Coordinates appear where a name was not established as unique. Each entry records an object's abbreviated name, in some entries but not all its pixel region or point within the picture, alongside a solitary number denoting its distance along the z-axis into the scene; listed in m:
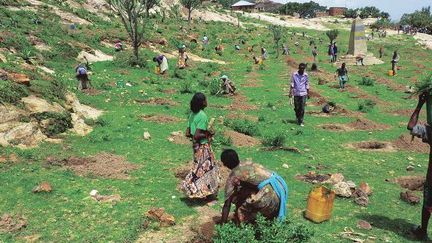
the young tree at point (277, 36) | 36.44
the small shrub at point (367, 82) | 24.22
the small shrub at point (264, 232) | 5.04
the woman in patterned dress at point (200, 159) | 6.88
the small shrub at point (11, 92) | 10.32
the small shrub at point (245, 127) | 12.59
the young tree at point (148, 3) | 28.32
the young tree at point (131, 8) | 24.22
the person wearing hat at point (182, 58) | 24.47
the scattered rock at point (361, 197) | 7.58
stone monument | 34.44
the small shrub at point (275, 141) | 11.05
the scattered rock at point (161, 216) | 6.33
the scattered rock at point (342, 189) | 7.84
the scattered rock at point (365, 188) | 8.15
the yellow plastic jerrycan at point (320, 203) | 6.63
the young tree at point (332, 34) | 42.09
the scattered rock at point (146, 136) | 11.38
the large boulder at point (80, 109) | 12.69
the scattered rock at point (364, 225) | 6.59
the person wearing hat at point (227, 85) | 18.59
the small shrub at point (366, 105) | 17.36
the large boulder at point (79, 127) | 11.36
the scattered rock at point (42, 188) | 7.38
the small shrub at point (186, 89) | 18.52
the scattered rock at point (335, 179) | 8.26
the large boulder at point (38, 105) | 10.77
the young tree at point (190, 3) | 51.28
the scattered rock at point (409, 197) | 7.80
